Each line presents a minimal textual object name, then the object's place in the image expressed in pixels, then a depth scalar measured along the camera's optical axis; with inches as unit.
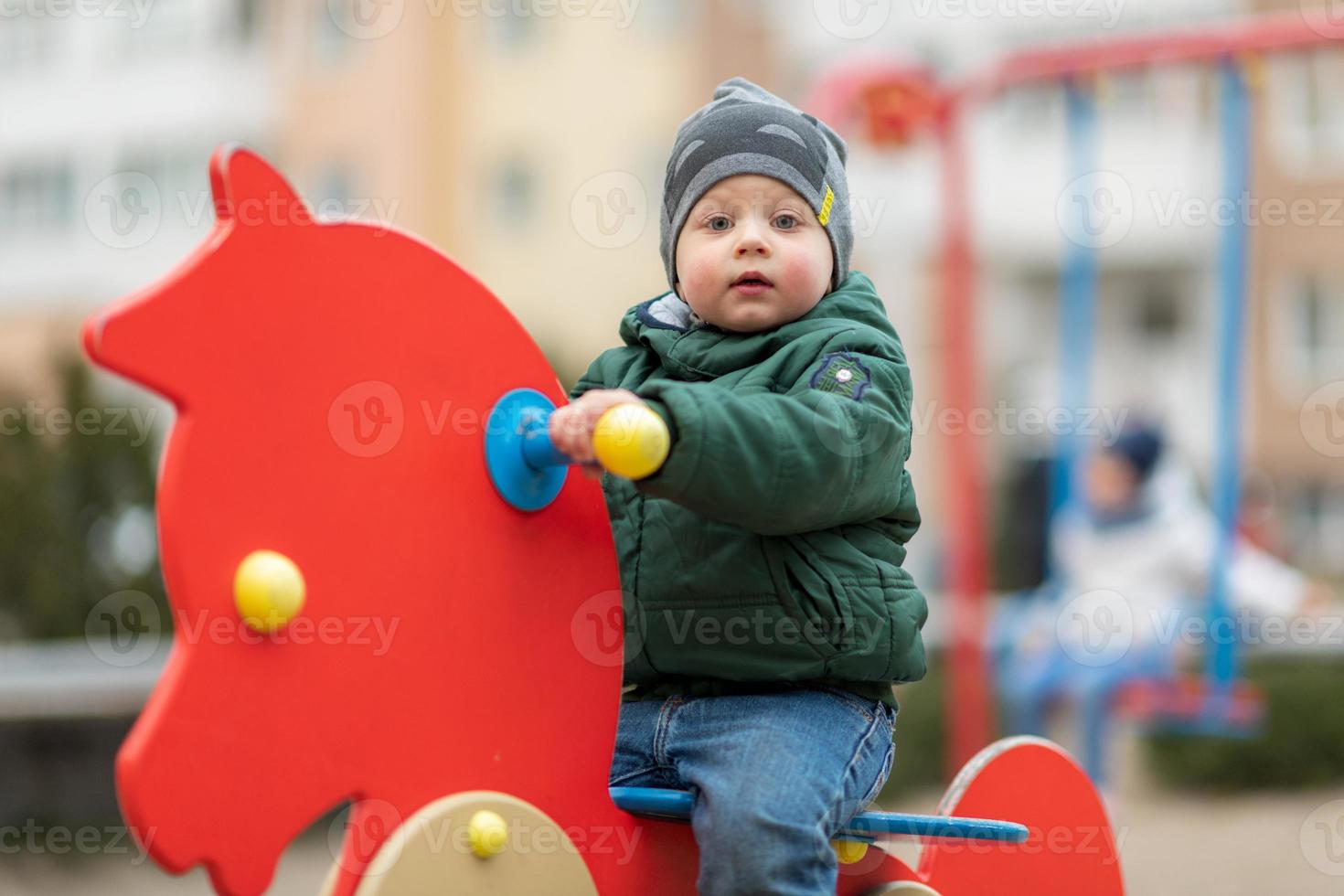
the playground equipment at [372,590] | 128.8
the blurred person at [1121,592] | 439.5
